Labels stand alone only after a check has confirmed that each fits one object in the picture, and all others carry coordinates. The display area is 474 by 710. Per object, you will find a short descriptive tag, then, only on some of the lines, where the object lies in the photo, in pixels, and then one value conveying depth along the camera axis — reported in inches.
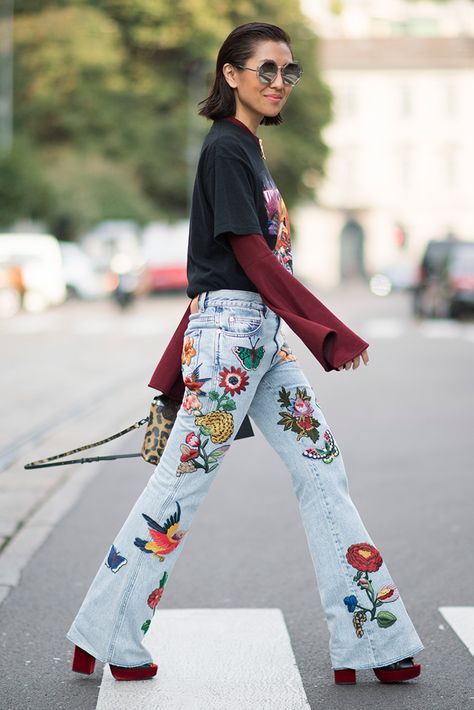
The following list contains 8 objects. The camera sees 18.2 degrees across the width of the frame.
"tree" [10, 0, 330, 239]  1871.3
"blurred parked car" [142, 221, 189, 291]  1652.3
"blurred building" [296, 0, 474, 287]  3314.5
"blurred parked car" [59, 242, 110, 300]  1656.0
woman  154.1
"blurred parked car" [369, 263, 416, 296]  2517.5
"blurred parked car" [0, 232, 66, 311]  1363.2
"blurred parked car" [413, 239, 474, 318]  1094.3
